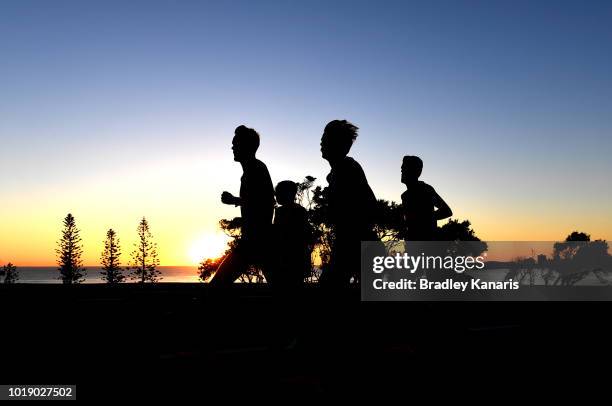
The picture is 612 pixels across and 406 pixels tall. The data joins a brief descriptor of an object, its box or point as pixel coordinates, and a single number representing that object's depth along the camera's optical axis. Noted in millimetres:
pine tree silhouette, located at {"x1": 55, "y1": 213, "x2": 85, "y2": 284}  87688
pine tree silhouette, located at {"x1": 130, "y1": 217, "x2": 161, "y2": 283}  91188
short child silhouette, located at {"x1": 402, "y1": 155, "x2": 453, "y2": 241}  6117
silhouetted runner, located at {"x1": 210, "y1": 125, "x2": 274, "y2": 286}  5668
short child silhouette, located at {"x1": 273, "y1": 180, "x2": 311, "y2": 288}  5727
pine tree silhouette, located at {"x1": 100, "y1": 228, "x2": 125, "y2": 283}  96312
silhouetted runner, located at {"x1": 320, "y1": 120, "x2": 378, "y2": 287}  4711
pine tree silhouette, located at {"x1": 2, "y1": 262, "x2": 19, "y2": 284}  105250
